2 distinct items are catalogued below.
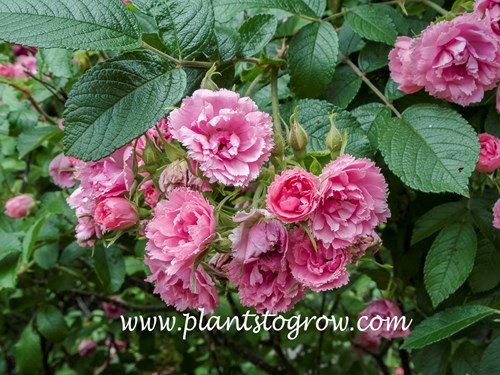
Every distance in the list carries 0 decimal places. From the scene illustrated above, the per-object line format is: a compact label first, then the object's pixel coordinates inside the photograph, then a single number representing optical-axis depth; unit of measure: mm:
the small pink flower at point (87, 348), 739
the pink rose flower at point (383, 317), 300
